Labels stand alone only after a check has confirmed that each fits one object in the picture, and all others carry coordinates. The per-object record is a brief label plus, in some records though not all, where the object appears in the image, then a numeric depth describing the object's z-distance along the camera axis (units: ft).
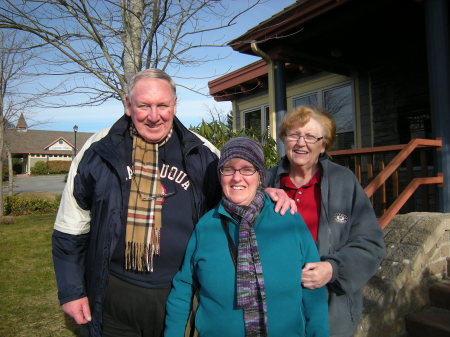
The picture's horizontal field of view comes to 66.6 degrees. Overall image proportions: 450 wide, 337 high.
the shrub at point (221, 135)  13.64
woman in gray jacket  5.41
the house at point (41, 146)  167.32
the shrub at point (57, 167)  151.74
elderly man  5.82
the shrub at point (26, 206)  45.32
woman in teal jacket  4.96
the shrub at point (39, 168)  148.25
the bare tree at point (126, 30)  9.81
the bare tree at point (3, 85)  37.08
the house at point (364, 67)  13.02
